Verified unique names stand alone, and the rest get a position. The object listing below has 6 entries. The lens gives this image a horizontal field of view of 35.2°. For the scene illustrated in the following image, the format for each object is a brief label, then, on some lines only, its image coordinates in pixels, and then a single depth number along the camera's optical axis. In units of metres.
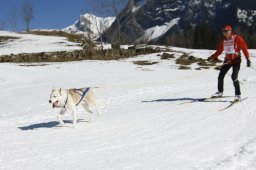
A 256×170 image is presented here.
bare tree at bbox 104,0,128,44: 50.59
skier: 11.35
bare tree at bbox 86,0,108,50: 55.11
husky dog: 9.05
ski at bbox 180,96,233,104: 12.02
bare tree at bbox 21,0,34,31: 75.56
